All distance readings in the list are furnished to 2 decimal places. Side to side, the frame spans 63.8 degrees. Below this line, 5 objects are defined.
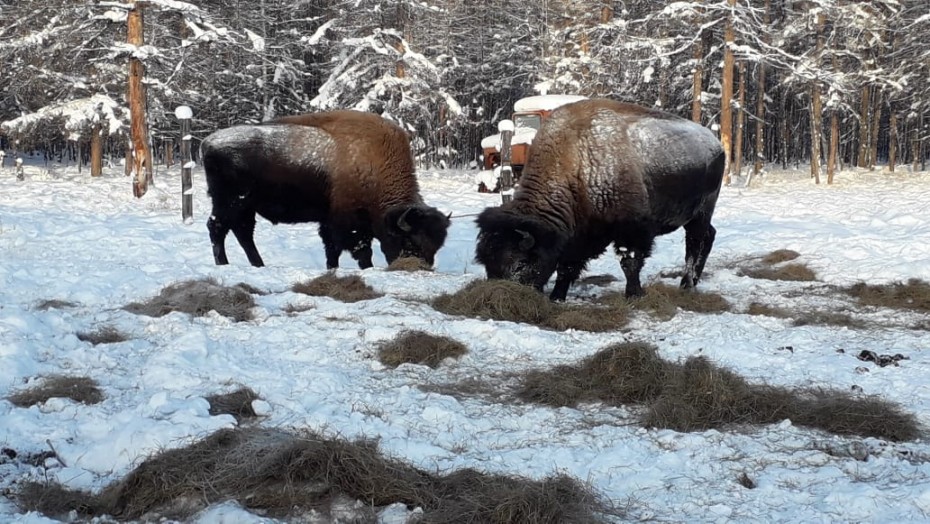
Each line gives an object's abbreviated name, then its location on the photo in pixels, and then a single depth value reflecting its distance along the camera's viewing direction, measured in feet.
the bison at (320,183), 31.60
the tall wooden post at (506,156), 43.06
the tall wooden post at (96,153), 86.62
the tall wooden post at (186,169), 43.21
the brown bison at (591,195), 25.16
